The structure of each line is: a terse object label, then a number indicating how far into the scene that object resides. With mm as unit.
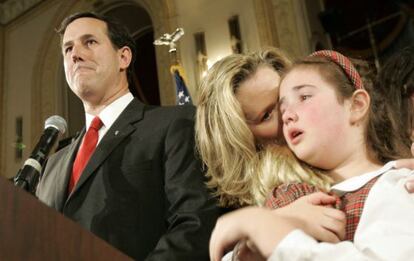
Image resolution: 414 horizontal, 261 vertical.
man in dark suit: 1451
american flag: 3939
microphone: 1270
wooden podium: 688
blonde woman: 1316
